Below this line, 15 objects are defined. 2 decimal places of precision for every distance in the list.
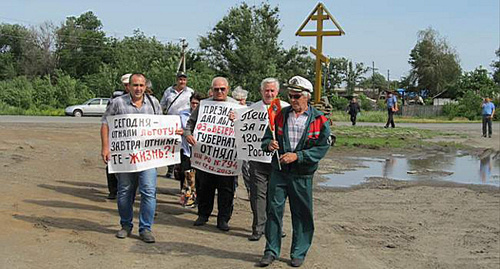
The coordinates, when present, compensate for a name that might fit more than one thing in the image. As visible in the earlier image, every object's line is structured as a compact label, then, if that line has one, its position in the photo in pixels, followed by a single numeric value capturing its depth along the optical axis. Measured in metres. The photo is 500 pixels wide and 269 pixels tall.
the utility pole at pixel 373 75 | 110.69
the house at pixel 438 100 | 77.38
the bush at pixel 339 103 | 62.66
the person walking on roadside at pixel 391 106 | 29.48
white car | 44.81
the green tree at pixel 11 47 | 84.06
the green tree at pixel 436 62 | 86.56
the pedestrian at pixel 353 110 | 34.91
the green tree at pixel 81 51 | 85.31
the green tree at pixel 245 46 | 65.50
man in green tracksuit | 6.14
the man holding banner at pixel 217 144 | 7.88
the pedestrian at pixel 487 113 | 25.73
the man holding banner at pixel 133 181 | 6.98
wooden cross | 17.39
